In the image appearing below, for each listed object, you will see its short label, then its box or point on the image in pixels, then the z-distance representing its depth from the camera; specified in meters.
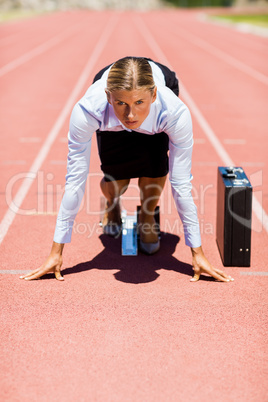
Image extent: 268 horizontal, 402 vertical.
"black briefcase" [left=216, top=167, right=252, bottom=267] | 4.55
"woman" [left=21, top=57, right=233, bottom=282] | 3.59
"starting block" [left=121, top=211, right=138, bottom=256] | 4.92
